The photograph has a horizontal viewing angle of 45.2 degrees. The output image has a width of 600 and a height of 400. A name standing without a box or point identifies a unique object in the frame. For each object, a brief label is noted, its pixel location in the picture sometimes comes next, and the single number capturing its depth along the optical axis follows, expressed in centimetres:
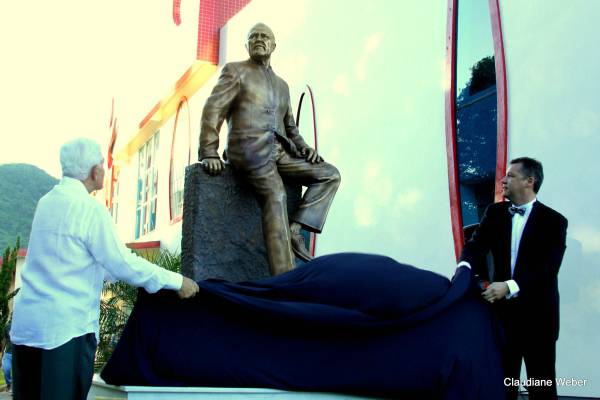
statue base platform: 287
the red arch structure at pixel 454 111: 689
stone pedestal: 482
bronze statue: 483
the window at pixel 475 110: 720
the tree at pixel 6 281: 1579
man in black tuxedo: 351
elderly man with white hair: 272
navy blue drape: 304
